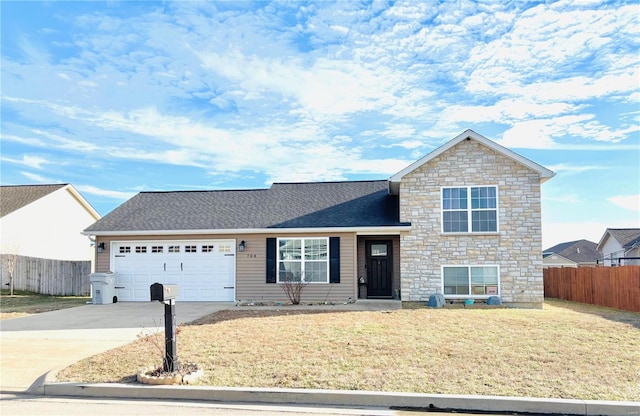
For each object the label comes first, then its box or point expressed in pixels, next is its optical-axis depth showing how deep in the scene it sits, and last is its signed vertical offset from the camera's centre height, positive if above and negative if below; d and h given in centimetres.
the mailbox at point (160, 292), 676 -72
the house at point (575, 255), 4866 -195
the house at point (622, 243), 3247 -46
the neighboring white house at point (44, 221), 2530 +132
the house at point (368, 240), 1526 +3
